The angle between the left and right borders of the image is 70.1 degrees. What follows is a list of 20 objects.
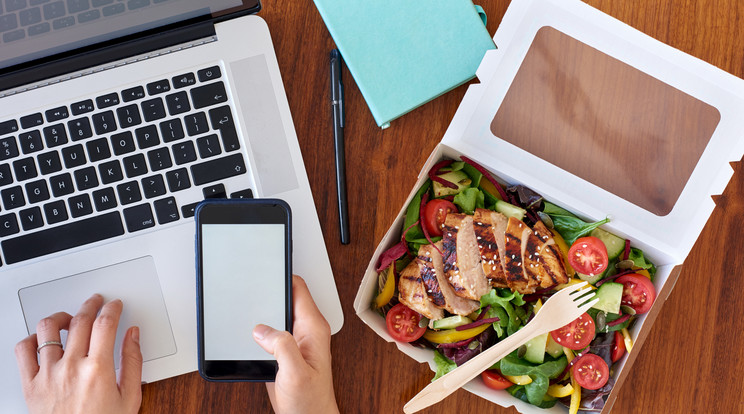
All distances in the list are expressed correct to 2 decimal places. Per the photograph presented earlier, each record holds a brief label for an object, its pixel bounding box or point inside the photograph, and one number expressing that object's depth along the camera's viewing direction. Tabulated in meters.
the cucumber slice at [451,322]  0.73
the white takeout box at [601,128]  0.68
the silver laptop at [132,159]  0.71
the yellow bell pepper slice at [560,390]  0.72
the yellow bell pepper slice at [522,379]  0.72
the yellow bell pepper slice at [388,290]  0.74
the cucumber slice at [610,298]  0.71
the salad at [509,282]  0.71
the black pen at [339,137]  0.76
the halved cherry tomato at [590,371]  0.71
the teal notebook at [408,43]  0.74
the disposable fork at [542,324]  0.64
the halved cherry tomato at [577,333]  0.71
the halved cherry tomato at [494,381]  0.73
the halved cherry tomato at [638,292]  0.71
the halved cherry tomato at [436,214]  0.74
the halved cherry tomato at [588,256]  0.69
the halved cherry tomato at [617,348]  0.73
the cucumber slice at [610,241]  0.71
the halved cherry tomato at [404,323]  0.72
